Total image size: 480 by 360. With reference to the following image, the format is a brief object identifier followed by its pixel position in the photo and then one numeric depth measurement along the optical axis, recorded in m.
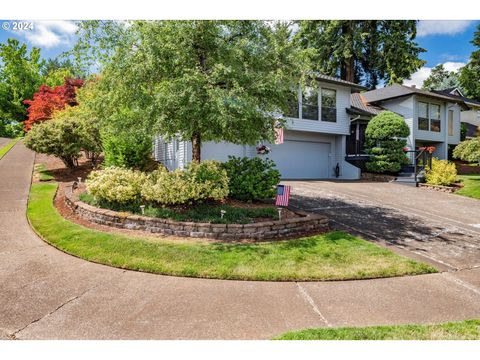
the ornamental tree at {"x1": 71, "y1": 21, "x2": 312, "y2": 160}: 5.87
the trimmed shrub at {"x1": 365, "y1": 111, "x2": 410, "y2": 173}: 15.66
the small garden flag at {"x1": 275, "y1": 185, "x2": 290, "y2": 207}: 6.61
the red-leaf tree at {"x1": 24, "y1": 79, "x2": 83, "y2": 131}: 15.60
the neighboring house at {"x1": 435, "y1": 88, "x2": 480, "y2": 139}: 25.76
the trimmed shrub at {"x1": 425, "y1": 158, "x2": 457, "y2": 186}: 13.71
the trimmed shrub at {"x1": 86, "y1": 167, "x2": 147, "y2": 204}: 6.95
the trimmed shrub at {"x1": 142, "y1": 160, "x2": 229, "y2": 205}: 6.62
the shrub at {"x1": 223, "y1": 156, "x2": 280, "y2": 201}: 7.43
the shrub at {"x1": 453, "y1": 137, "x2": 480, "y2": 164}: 12.84
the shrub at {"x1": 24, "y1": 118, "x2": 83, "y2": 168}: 10.88
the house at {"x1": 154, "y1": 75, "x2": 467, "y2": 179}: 14.95
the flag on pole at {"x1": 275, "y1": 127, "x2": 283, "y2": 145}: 10.10
